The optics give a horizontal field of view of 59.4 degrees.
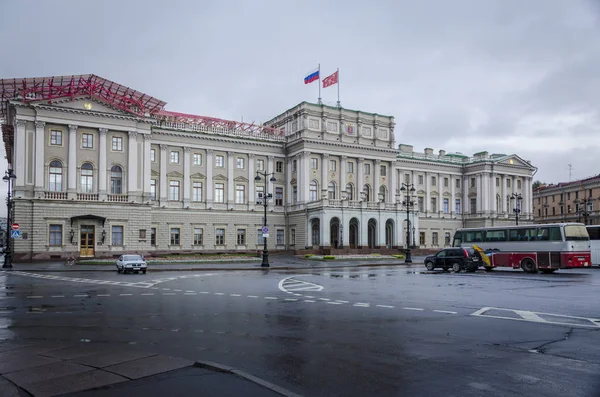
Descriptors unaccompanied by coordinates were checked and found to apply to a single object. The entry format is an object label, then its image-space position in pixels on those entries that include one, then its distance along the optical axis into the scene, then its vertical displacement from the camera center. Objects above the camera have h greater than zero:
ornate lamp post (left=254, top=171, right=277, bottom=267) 43.64 -2.49
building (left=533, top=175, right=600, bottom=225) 108.44 +6.23
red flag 70.44 +20.00
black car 37.25 -2.27
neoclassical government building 54.78 +6.62
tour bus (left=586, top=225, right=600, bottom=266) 43.62 -1.21
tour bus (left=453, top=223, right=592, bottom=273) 34.88 -1.33
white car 36.34 -2.45
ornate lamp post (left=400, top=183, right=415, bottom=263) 52.61 -2.92
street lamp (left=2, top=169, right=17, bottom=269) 43.06 +0.84
